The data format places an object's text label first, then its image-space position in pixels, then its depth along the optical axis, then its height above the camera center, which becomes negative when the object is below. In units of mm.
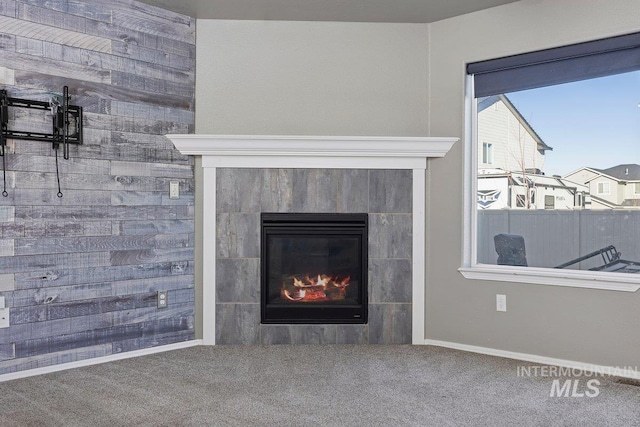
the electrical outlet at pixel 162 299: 4117 -597
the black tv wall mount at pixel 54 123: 3340 +558
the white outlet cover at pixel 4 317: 3365 -600
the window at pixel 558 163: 3600 +371
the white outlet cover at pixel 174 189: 4184 +187
